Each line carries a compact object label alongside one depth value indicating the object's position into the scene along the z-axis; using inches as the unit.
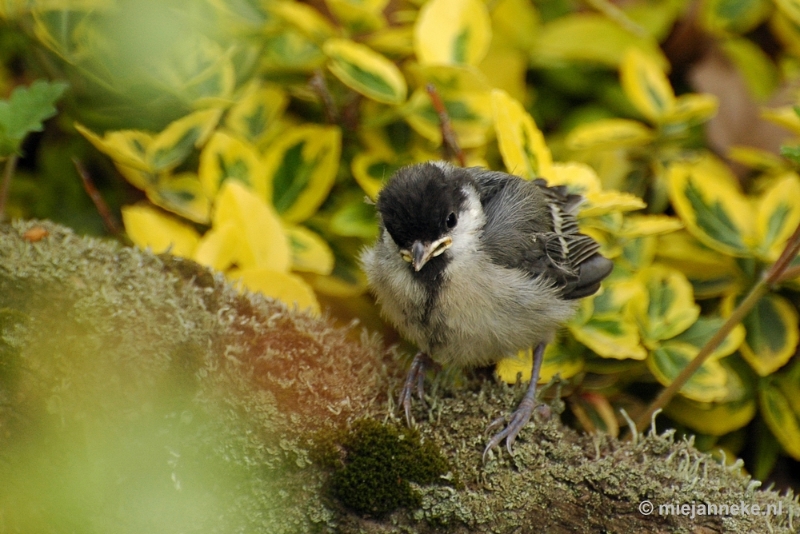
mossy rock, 126.7
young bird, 147.6
